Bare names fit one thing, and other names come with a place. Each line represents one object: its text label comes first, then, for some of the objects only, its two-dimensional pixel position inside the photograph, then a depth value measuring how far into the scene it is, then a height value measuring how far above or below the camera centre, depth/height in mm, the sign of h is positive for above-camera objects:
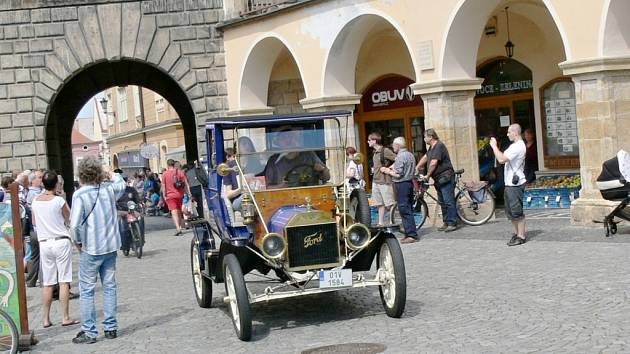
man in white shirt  12742 -318
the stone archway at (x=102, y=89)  28328 +2597
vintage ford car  8547 -504
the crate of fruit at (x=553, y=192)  17375 -841
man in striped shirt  8789 -574
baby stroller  12602 -559
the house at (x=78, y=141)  80375 +3601
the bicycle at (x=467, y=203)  16016 -838
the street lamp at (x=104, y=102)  52875 +4122
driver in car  9406 -19
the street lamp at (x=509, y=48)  19188 +2004
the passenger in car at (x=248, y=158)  9406 +87
